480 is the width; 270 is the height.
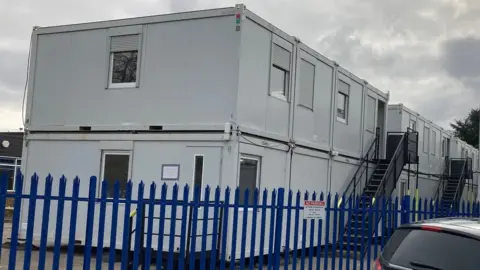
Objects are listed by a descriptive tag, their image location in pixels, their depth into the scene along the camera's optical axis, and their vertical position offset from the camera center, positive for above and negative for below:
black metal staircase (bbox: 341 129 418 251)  18.02 +1.00
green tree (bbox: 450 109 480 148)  53.81 +6.95
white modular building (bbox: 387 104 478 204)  22.17 +2.09
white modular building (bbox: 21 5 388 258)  12.18 +1.84
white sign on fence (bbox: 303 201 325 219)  8.25 -0.30
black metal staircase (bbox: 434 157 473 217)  27.31 +0.96
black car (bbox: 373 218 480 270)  5.30 -0.50
